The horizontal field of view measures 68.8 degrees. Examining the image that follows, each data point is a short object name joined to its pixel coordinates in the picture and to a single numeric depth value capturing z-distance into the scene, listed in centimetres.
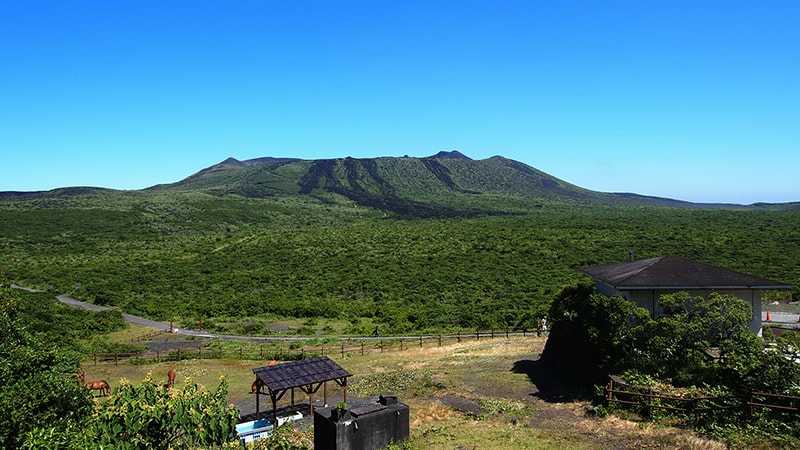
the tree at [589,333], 2128
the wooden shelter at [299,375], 1955
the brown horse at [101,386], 2224
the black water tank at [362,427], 1617
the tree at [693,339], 1888
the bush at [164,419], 1122
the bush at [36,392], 1134
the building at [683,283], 2178
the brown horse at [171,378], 2344
